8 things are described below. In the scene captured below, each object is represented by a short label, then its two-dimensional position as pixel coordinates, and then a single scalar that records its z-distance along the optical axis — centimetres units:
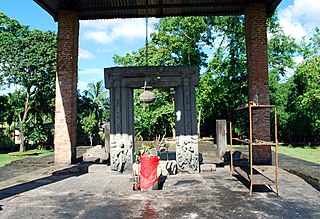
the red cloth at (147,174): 624
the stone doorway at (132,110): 830
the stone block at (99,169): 863
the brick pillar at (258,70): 940
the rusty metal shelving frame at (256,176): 568
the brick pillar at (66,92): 996
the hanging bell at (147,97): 725
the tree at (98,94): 2803
